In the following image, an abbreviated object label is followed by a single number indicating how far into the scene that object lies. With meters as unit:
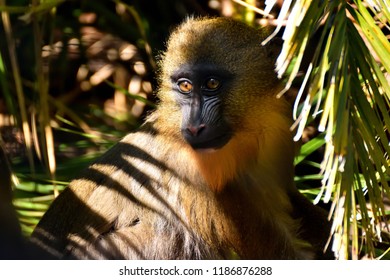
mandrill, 9.62
